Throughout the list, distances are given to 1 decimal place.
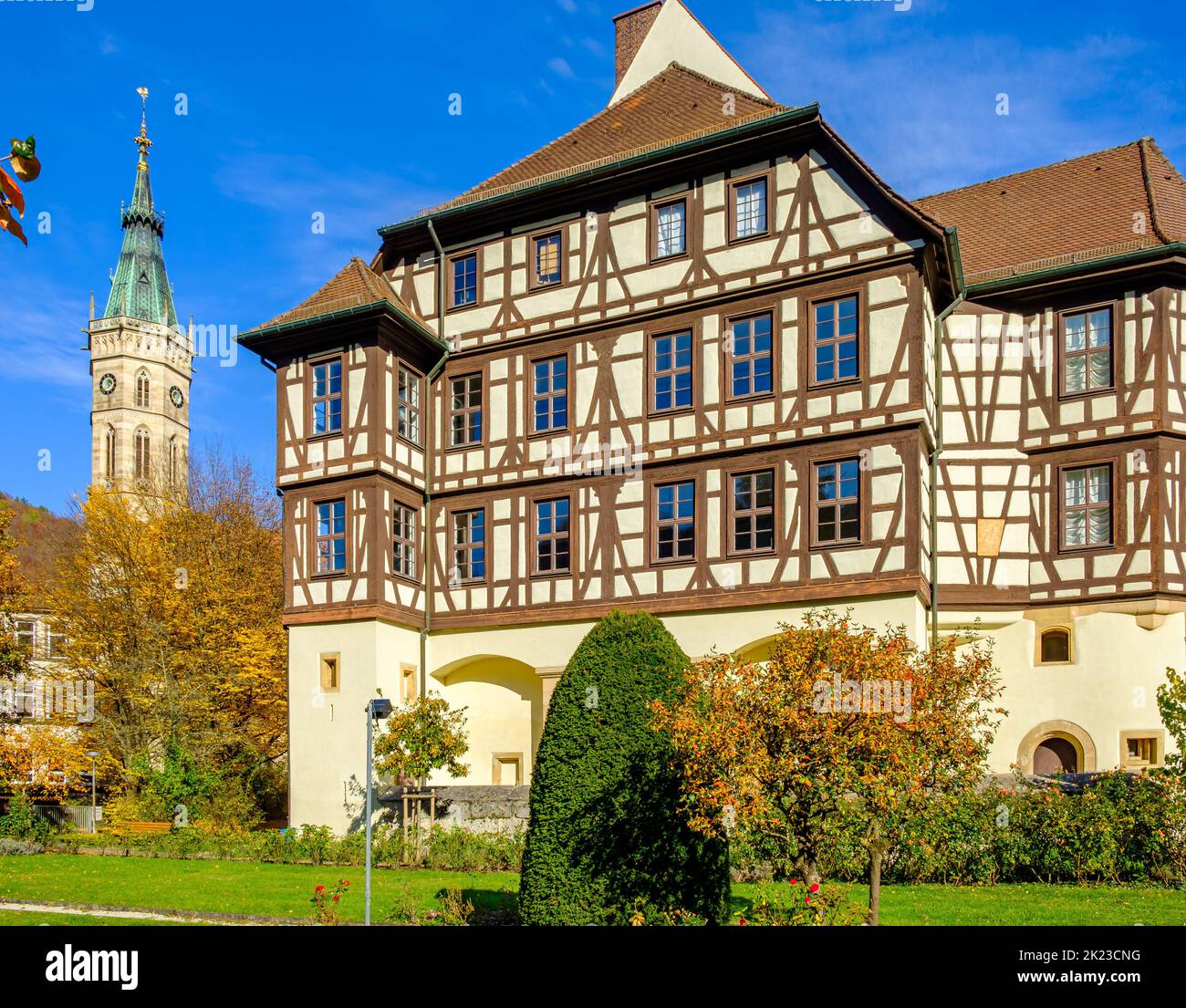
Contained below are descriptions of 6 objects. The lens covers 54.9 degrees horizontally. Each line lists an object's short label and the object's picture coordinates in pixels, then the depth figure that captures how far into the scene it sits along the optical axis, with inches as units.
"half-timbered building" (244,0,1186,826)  794.2
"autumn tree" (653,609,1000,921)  381.7
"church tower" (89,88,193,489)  3550.7
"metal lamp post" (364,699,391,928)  542.6
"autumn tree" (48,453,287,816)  1217.4
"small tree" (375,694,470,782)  799.1
